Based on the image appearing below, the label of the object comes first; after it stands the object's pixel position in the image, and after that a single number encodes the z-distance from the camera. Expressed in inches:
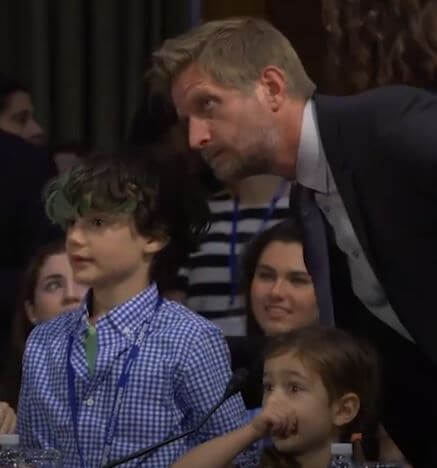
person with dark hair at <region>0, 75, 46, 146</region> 396.8
